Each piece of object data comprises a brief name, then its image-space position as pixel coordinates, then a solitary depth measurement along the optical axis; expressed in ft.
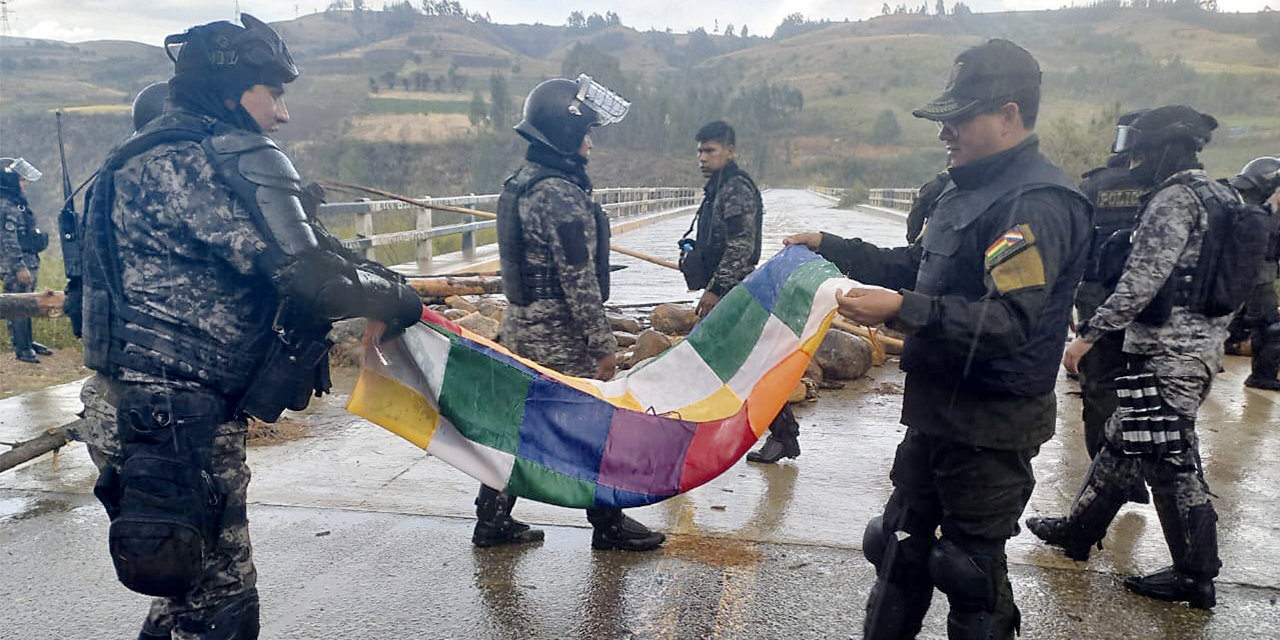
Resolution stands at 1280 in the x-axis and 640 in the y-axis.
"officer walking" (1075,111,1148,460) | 12.92
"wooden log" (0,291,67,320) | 15.85
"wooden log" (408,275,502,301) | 25.41
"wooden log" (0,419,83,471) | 15.14
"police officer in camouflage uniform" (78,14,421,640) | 7.40
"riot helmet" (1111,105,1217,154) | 11.93
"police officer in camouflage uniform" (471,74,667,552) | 12.75
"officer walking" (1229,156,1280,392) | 14.76
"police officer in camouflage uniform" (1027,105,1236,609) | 11.02
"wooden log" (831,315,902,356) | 24.02
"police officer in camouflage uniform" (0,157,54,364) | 28.94
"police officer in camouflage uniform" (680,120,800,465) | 16.89
